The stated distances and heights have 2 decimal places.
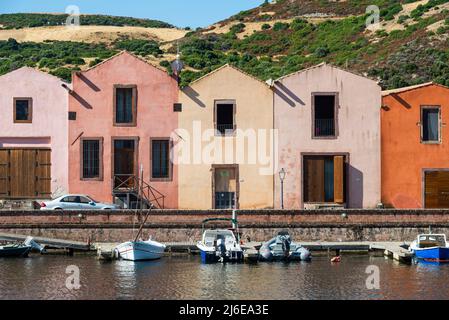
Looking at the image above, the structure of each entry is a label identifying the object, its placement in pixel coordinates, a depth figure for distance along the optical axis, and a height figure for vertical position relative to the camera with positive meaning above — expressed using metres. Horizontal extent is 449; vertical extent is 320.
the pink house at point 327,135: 67.94 +3.45
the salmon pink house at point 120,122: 68.19 +4.21
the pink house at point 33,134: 68.62 +3.56
